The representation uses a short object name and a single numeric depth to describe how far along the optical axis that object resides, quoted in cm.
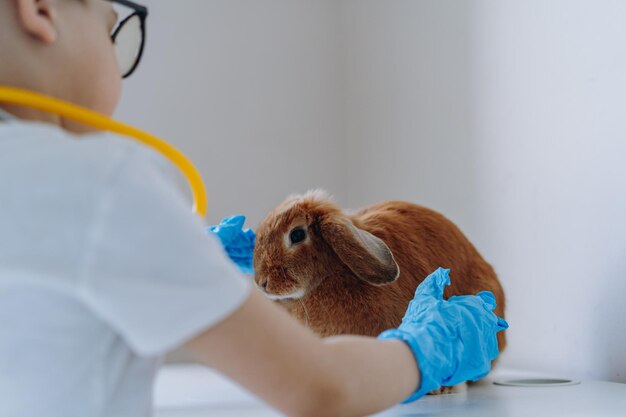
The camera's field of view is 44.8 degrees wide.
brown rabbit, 97
